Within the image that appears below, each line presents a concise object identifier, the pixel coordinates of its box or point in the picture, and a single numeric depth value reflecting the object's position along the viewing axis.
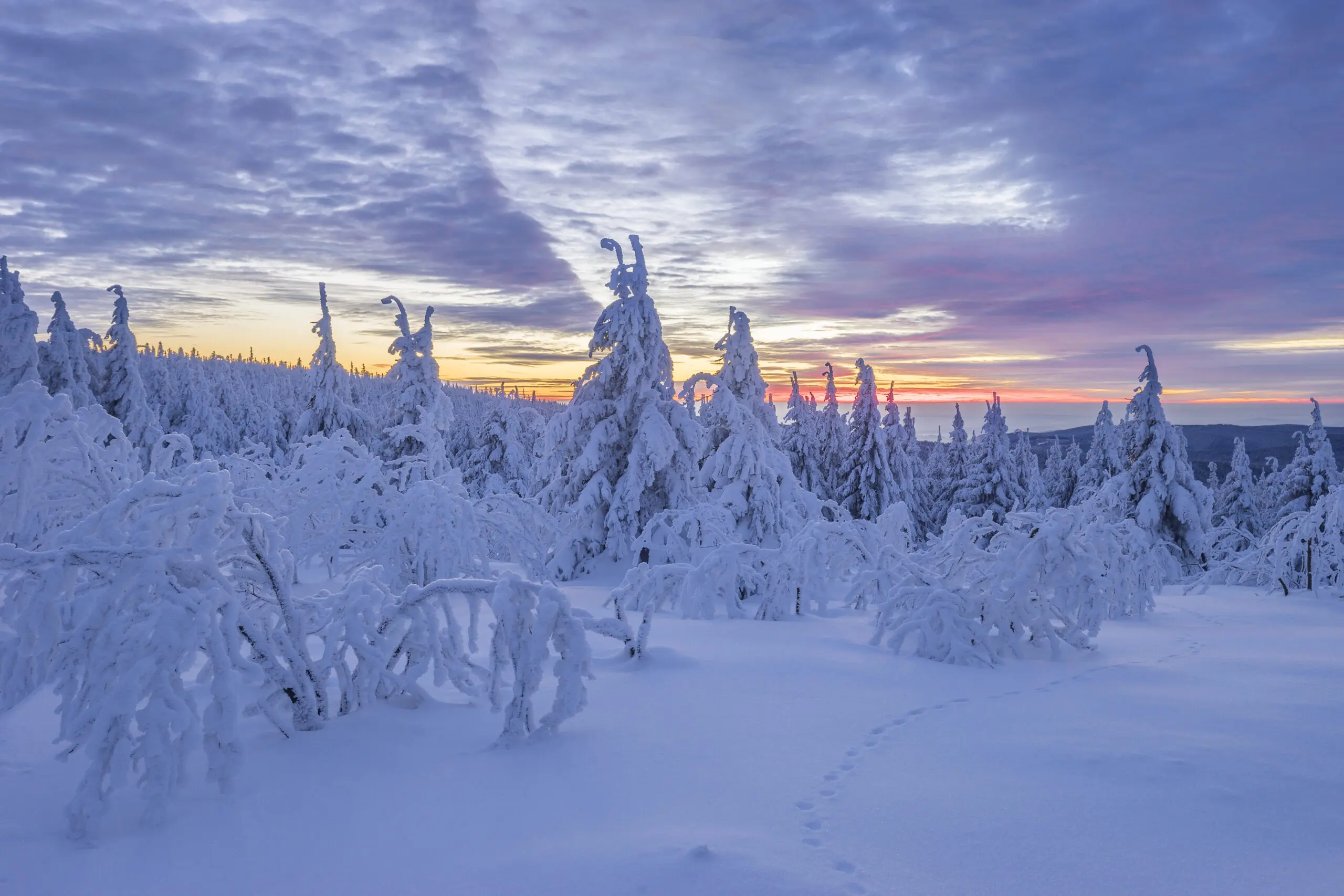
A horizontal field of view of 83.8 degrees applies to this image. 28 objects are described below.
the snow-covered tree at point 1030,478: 43.47
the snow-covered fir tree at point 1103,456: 42.81
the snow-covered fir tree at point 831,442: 38.56
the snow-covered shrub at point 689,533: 15.22
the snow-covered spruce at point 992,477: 38.06
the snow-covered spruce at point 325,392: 28.97
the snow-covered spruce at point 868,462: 35.97
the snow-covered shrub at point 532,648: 5.41
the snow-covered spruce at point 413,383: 25.38
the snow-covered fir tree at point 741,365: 23.81
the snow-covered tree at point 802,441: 36.84
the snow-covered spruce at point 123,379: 31.92
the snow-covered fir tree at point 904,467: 38.94
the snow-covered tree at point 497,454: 35.03
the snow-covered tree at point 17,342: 24.12
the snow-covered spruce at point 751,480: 18.59
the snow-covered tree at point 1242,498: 42.38
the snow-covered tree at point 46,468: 6.75
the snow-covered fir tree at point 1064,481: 49.56
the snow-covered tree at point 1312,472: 31.16
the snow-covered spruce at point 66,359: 27.92
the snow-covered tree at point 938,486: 46.66
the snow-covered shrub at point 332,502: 10.59
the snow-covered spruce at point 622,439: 17.19
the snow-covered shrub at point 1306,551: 16.64
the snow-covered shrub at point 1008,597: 8.87
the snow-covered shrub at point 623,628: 6.07
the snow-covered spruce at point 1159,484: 27.42
